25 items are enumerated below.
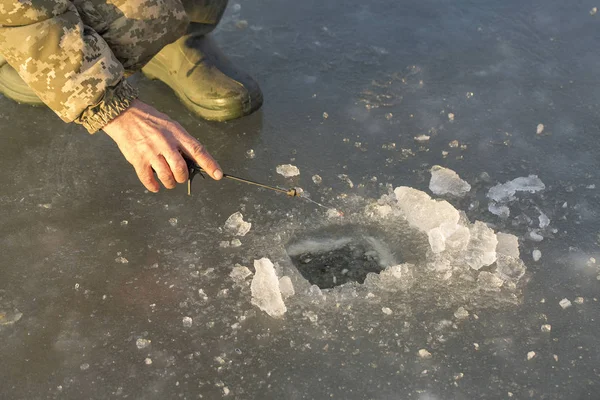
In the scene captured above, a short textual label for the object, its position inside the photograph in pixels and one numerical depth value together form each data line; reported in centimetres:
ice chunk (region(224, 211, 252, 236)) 233
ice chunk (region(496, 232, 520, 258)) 226
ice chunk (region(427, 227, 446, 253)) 227
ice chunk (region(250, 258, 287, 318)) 207
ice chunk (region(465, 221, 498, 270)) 222
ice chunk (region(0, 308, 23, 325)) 206
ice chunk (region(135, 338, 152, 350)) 199
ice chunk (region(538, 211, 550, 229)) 239
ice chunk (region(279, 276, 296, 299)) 212
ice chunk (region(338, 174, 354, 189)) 253
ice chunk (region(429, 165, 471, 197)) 251
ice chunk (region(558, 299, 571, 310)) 213
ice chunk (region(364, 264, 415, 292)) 215
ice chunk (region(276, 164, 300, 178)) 256
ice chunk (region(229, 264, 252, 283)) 217
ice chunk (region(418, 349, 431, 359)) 197
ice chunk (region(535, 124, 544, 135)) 280
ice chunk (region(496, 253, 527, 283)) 221
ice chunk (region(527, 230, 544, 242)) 234
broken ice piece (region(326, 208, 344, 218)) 239
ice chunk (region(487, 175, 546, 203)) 250
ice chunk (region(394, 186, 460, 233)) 232
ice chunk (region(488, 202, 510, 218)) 243
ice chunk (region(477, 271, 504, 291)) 217
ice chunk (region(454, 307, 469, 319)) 208
